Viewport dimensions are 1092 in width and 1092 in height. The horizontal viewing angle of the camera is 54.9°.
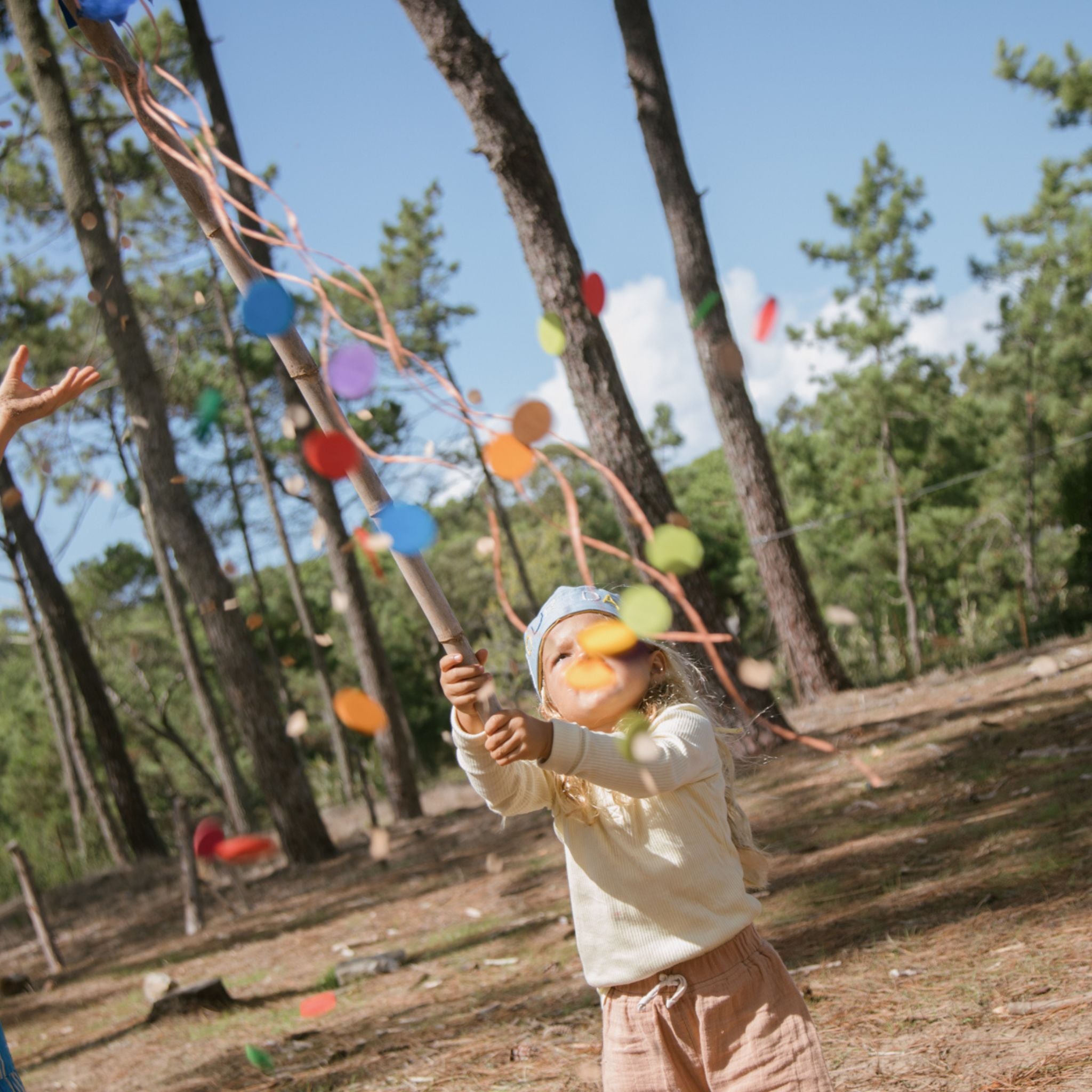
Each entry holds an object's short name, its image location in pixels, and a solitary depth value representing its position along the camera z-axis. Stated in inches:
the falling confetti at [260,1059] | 113.2
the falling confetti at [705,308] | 258.2
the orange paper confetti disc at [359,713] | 87.1
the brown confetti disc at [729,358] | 261.6
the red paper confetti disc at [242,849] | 180.9
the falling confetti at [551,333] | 115.5
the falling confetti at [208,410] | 128.7
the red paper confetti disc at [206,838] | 222.8
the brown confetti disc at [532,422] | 76.2
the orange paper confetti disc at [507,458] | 75.0
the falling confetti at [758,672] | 119.3
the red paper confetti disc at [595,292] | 112.7
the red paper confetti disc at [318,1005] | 135.7
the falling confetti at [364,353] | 93.4
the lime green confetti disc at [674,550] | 114.4
